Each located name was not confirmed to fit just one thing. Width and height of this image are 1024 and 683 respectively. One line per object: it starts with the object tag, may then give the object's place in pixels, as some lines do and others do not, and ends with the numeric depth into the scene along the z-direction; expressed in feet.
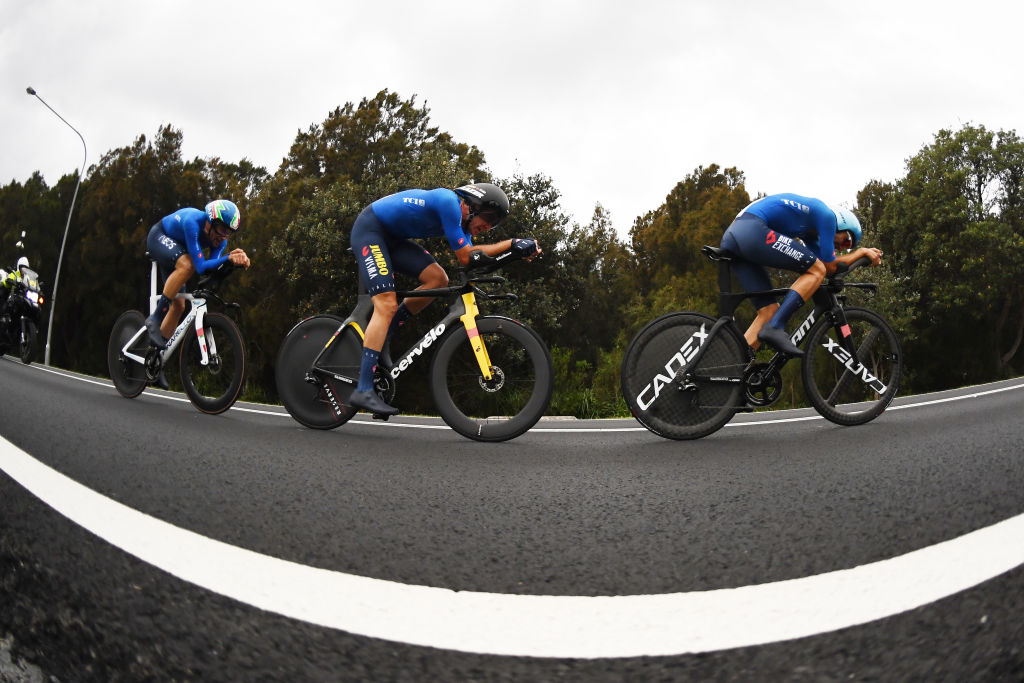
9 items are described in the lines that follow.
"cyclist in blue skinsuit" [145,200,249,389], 20.68
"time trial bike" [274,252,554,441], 14.28
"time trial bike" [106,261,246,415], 19.27
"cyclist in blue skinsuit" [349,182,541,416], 14.70
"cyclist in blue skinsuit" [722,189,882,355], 15.08
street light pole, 79.46
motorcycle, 45.88
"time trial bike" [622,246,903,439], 14.55
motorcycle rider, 45.91
